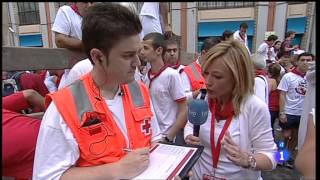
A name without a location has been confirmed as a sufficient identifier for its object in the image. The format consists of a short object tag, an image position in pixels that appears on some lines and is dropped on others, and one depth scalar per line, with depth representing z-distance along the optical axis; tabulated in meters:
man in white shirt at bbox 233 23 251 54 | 5.90
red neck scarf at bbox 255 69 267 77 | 2.59
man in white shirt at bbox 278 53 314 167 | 3.51
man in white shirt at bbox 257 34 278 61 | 6.27
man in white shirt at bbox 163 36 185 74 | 2.51
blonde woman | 1.33
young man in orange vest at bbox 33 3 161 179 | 0.94
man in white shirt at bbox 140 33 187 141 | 2.19
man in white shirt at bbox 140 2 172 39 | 2.67
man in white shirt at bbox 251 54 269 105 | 2.21
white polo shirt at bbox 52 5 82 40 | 2.07
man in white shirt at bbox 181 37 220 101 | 2.70
